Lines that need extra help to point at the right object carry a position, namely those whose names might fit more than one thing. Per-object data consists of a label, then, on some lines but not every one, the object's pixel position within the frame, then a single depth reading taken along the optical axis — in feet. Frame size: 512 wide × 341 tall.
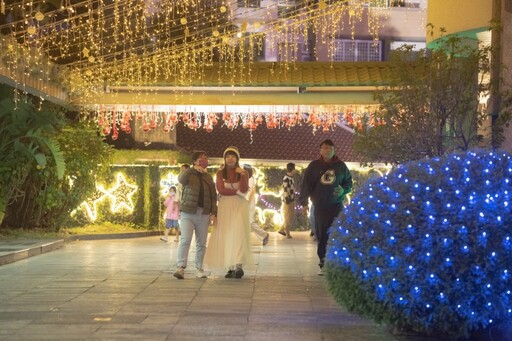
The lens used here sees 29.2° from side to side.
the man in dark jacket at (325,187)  47.80
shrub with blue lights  27.71
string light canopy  63.05
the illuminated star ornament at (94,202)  86.48
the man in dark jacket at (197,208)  46.47
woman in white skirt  47.09
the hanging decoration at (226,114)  82.69
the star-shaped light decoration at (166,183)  90.48
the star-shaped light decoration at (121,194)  89.10
